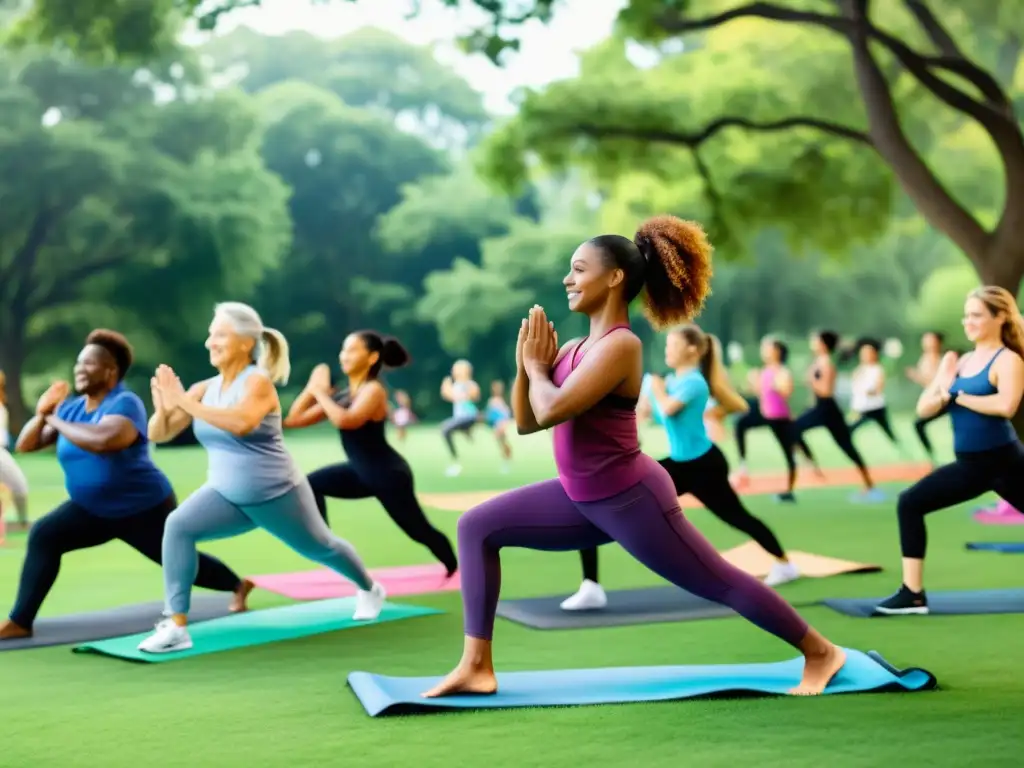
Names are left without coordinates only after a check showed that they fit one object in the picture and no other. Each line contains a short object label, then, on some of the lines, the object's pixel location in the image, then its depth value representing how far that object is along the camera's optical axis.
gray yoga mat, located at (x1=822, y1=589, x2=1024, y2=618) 7.07
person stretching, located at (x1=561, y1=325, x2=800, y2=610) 7.83
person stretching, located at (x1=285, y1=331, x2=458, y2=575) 7.92
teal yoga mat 6.30
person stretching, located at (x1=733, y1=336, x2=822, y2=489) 13.98
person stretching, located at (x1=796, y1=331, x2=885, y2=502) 13.45
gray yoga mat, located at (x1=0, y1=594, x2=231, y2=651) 6.65
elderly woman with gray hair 6.22
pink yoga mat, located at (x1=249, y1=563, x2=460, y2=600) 8.30
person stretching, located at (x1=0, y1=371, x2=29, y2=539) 10.55
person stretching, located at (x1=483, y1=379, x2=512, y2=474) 20.30
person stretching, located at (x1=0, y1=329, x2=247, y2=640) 6.63
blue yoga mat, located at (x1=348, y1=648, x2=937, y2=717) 5.04
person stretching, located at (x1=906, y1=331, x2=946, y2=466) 14.65
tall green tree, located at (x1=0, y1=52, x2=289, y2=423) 30.28
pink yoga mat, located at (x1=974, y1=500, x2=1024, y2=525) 11.80
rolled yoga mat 9.62
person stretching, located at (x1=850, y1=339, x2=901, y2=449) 14.86
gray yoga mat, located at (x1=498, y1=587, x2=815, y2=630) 7.02
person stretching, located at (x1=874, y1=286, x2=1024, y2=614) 6.95
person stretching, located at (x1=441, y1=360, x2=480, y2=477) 19.69
